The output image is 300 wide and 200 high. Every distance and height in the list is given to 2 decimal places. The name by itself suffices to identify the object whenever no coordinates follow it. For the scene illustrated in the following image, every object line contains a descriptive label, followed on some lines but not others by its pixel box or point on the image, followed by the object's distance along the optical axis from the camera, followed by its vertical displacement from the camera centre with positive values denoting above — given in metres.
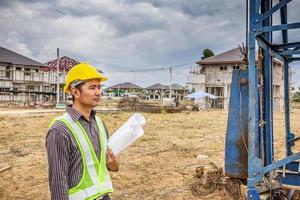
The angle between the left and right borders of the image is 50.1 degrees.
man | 1.90 -0.27
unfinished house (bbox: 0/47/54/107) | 36.52 +3.04
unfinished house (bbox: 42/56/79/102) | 40.94 +4.45
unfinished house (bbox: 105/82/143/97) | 76.55 +3.47
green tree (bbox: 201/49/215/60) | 42.47 +6.39
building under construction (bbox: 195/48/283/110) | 34.22 +2.92
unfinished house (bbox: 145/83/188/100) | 74.45 +2.99
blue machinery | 4.05 -0.28
